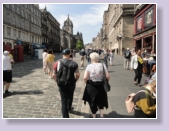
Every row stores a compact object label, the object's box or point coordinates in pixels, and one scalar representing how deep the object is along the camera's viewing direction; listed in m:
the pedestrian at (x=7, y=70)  5.70
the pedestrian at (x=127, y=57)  12.33
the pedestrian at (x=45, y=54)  10.11
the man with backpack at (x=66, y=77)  3.45
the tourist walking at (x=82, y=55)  14.10
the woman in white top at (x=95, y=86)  3.43
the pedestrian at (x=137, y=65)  7.08
